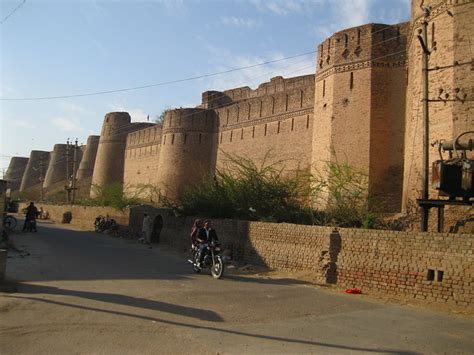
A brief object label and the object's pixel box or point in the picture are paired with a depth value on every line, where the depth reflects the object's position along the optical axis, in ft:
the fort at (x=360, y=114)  39.27
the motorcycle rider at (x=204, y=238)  34.45
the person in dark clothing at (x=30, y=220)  68.23
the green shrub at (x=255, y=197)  46.47
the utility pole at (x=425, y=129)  31.35
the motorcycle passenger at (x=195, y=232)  35.50
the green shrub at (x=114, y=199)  88.53
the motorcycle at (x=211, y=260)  32.76
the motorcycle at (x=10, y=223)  68.25
